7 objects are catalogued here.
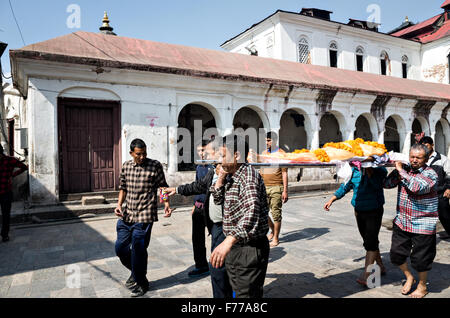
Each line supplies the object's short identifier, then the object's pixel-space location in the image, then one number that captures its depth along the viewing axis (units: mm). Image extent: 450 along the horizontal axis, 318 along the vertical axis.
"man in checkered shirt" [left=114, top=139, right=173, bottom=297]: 3922
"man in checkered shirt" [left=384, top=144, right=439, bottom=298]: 3611
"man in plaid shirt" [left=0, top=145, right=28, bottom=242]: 6215
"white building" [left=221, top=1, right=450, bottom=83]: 22094
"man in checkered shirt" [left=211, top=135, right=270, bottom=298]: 2576
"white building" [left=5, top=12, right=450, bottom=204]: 9094
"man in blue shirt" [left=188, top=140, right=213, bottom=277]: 4602
